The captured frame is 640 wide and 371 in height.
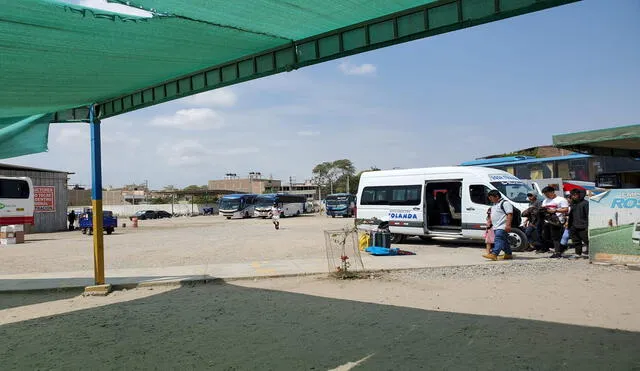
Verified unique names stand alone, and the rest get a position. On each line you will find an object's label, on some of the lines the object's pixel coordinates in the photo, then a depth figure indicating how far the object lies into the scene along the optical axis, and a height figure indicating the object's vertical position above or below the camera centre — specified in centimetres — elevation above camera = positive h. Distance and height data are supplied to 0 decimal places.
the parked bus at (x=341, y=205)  4375 -54
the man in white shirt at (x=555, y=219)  1165 -69
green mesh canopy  409 +180
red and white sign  3011 +87
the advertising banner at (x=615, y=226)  1009 -87
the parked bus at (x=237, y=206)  4584 -22
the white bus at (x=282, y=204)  4423 -20
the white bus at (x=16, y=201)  2495 +69
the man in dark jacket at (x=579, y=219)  1106 -74
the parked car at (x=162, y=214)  6032 -99
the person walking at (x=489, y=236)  1165 -110
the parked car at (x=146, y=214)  5750 -89
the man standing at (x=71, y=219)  3258 -59
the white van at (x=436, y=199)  1416 -14
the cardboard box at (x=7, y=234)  2111 -96
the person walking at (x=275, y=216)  2728 -85
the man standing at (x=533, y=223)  1287 -92
